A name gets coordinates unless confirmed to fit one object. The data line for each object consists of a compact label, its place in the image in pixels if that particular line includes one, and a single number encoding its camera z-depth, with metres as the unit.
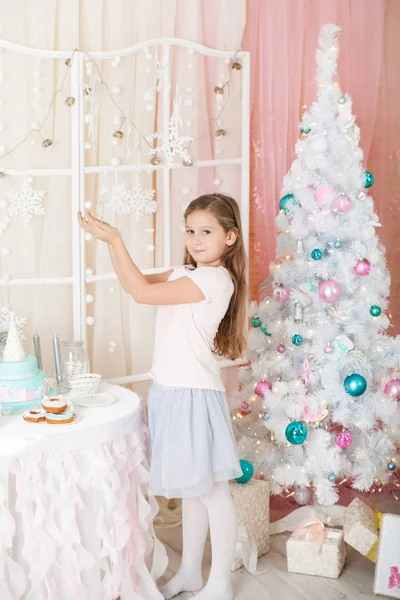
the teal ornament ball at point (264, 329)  3.20
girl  2.53
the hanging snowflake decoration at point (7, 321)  2.93
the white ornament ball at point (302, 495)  3.27
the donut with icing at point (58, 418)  2.38
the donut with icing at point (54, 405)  2.42
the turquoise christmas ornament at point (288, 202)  3.12
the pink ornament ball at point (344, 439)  3.10
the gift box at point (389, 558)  2.78
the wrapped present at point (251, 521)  2.97
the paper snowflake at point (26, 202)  3.07
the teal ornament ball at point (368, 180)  3.07
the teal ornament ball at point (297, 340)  3.08
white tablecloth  2.28
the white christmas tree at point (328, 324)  3.04
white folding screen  3.06
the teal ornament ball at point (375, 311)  3.07
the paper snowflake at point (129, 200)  3.21
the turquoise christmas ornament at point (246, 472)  3.08
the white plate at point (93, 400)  2.60
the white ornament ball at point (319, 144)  3.01
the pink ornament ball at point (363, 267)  3.02
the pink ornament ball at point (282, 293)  3.15
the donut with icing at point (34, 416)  2.40
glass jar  2.74
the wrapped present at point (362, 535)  2.93
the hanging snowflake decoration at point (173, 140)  3.31
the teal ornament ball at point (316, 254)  3.04
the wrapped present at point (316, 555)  2.96
